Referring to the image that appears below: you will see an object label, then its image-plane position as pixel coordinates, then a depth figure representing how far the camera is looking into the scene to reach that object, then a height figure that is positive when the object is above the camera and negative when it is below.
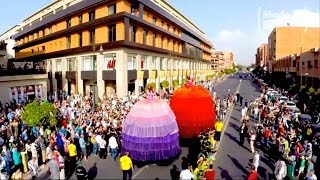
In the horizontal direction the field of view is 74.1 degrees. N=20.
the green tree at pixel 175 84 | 34.43 -1.03
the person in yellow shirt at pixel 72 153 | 10.16 -3.62
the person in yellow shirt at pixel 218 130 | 13.54 -3.34
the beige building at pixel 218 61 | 105.31 +9.18
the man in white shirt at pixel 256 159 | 9.35 -3.59
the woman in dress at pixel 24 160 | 9.73 -3.81
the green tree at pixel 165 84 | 31.37 -0.94
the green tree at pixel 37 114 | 12.15 -2.11
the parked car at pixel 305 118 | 16.12 -3.10
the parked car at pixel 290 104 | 21.23 -2.65
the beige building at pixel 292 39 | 55.09 +10.42
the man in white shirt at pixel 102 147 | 11.33 -3.70
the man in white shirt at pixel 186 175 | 7.83 -3.59
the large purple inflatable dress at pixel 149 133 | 9.89 -2.61
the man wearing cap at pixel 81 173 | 8.71 -3.95
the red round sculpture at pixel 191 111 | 12.66 -2.03
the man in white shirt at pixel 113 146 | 11.03 -3.57
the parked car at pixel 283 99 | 24.66 -2.53
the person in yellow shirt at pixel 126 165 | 8.89 -3.67
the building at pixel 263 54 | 102.88 +11.97
